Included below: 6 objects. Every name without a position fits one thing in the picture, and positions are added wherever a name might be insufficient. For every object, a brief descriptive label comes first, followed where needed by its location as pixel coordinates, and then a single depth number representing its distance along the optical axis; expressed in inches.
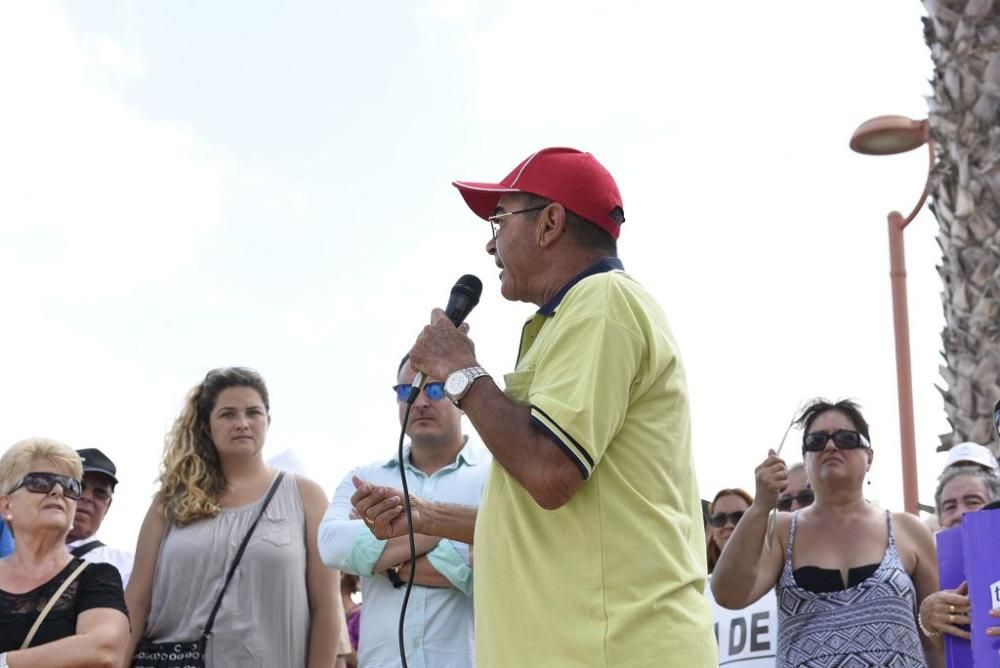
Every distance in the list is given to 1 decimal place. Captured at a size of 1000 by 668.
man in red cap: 110.0
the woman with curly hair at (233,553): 210.5
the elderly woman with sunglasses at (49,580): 191.3
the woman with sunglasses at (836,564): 198.7
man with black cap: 243.8
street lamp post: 349.4
